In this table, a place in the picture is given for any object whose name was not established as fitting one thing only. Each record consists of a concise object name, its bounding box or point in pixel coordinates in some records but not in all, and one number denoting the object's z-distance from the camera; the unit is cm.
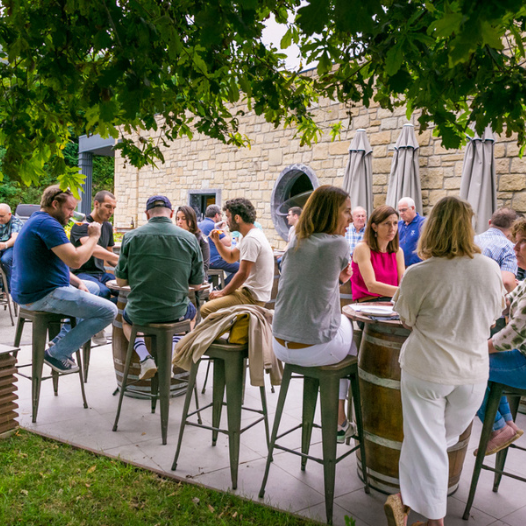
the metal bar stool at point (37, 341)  370
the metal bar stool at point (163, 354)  340
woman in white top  222
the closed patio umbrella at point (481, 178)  592
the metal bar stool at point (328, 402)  257
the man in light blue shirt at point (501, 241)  430
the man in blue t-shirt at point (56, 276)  362
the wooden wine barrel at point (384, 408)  264
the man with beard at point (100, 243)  492
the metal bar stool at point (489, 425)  260
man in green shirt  349
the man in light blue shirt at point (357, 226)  675
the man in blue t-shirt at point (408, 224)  608
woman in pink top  367
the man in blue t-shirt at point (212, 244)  713
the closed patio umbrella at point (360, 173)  745
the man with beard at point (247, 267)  400
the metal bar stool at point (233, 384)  286
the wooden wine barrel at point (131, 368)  397
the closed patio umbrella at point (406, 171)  696
